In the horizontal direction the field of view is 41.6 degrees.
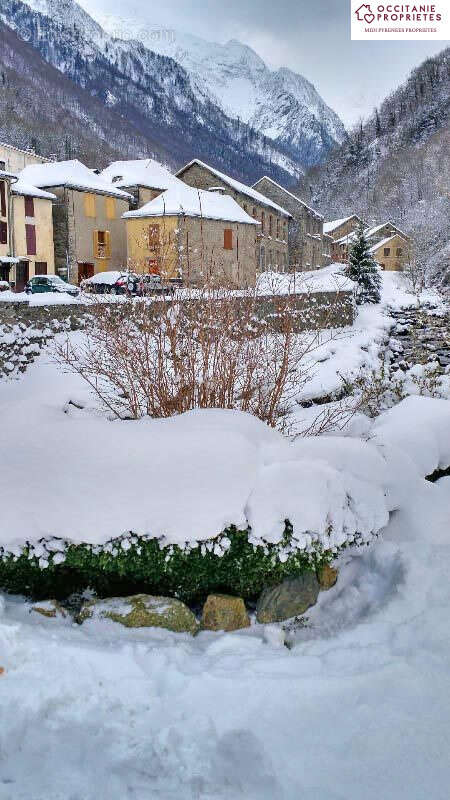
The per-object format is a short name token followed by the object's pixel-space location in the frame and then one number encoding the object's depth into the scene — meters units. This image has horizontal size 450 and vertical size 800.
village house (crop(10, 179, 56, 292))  29.56
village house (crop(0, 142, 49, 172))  47.62
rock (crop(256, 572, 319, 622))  4.87
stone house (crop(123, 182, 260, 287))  28.38
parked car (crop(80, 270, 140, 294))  23.53
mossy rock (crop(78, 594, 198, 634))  4.66
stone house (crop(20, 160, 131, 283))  31.83
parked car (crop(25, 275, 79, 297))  24.28
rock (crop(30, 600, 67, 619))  4.74
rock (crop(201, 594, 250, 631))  4.74
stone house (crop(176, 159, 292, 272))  36.78
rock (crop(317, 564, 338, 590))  5.28
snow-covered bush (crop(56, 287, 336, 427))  7.11
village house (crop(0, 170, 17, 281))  27.80
